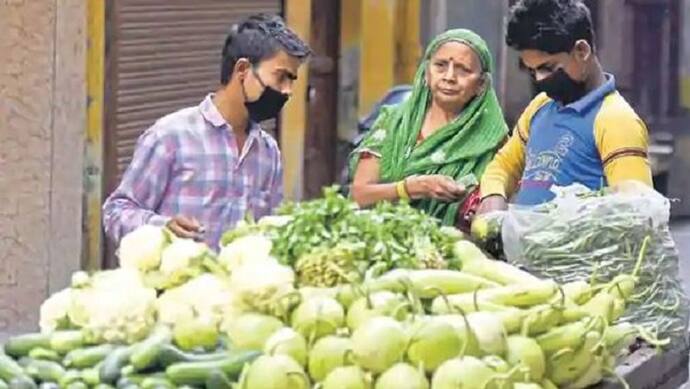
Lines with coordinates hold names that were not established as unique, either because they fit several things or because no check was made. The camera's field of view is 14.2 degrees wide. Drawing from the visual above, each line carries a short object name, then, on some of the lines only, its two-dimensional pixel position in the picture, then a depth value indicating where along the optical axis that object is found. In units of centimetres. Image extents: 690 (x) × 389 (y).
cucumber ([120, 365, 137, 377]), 558
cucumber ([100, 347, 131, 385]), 558
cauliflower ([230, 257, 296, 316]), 592
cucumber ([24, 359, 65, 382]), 568
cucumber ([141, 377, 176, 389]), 552
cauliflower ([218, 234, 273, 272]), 624
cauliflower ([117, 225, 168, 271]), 636
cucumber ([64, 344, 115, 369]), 575
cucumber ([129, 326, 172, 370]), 562
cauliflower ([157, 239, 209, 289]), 627
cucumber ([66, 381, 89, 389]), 557
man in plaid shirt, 800
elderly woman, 831
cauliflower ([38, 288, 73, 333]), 618
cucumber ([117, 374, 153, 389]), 551
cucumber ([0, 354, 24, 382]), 565
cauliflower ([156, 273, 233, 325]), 596
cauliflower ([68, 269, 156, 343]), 596
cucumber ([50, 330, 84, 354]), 592
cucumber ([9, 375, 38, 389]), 556
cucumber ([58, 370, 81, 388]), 562
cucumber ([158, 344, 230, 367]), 567
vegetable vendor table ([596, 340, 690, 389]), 648
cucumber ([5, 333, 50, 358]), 589
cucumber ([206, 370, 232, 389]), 554
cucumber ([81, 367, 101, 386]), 560
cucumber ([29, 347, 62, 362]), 584
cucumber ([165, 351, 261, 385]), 557
